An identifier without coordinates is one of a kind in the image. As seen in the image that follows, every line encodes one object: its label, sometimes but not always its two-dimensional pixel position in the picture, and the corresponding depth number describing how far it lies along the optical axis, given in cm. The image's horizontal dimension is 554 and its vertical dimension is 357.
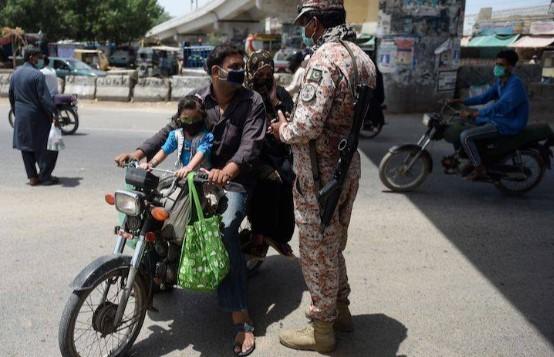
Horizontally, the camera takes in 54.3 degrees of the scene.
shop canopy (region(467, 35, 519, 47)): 2997
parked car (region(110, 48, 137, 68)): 3899
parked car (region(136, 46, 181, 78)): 3188
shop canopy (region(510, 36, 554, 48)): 2865
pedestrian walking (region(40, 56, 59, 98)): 934
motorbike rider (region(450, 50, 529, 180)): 600
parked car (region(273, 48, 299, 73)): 2841
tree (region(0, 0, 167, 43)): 3666
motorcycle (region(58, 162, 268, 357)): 272
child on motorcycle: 318
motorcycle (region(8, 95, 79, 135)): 1043
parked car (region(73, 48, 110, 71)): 3145
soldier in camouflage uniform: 269
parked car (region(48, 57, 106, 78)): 2319
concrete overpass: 3178
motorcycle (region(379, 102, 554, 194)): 637
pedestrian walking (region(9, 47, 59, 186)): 648
